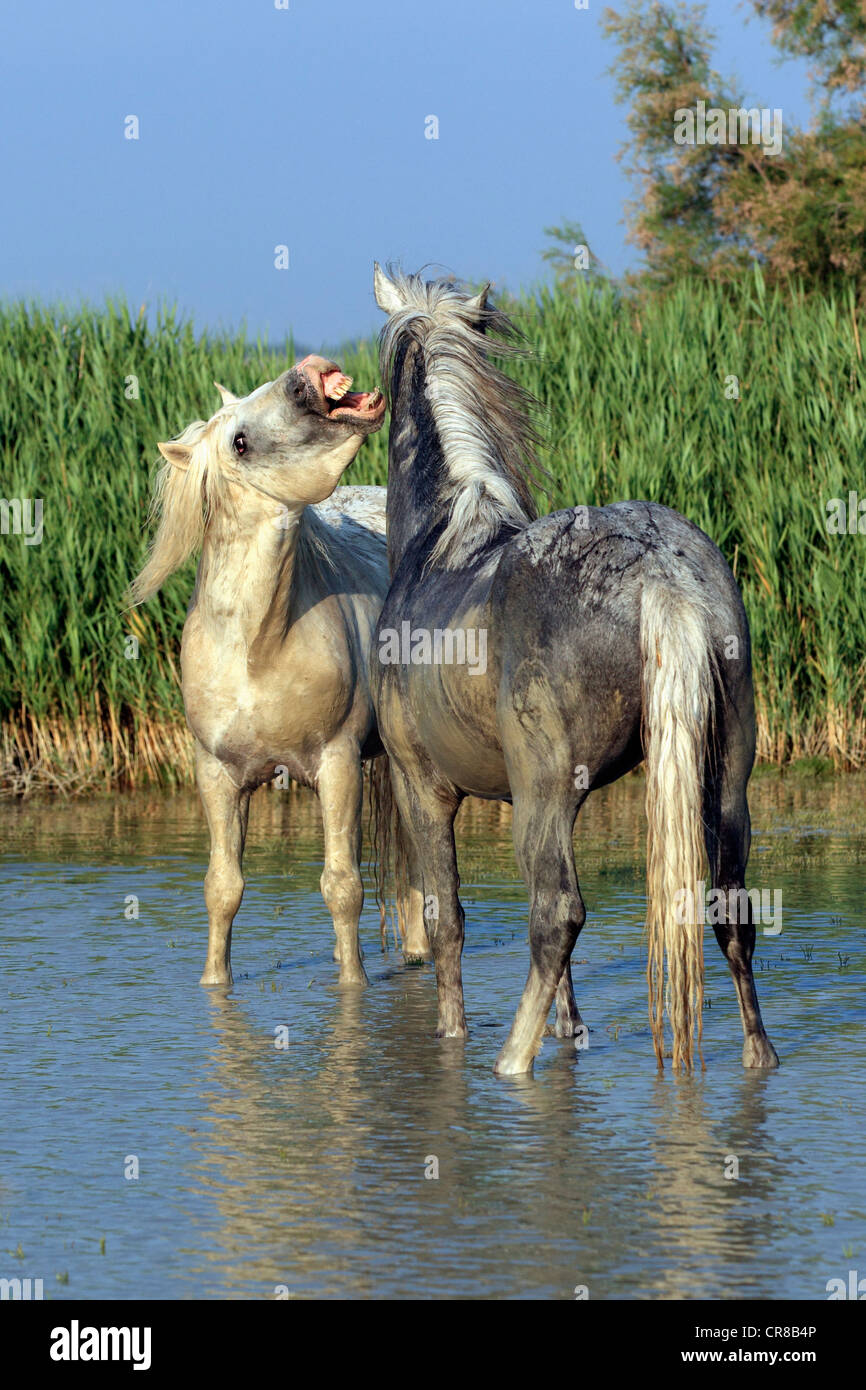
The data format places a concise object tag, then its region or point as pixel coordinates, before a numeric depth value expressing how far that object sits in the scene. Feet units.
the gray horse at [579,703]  34.19
